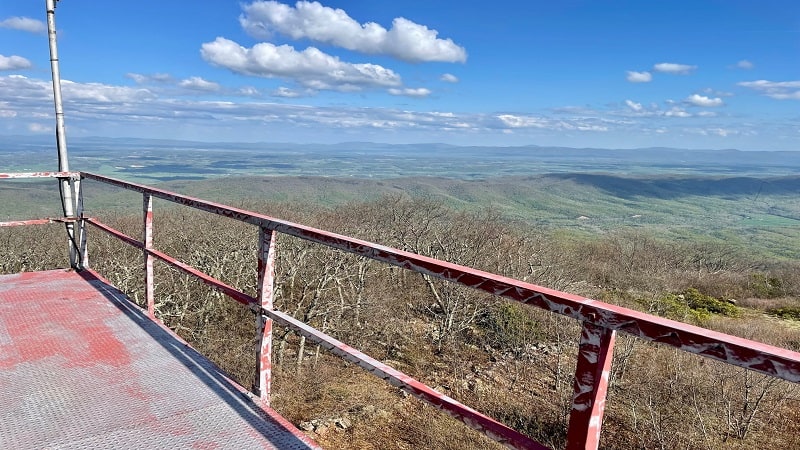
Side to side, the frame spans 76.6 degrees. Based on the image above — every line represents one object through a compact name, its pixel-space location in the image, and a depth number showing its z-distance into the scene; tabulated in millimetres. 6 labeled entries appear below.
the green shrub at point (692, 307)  22250
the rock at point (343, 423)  9602
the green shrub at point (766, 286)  32938
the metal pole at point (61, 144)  4844
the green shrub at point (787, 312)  25875
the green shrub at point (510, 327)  17703
